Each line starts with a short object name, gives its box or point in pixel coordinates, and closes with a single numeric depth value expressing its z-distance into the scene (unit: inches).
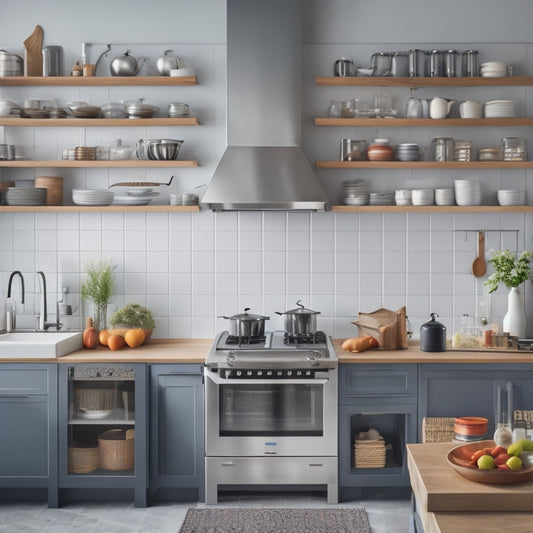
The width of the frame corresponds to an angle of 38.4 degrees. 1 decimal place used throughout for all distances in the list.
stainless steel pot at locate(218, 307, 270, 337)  187.9
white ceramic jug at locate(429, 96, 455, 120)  197.3
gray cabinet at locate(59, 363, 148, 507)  177.5
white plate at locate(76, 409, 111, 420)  178.7
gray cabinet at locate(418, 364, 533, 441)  178.7
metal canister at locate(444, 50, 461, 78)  198.7
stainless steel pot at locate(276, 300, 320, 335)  189.5
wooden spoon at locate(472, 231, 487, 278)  204.2
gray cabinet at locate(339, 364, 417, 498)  178.5
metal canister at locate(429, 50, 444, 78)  198.2
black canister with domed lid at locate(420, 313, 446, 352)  184.5
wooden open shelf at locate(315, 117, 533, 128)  196.5
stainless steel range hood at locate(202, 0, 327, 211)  191.9
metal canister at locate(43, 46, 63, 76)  201.2
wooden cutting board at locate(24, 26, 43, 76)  202.7
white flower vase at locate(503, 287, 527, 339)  197.0
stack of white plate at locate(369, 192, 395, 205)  198.8
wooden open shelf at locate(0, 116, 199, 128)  197.0
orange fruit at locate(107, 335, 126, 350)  186.2
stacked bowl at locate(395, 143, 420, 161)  198.1
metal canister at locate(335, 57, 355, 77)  199.3
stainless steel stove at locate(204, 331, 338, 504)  176.9
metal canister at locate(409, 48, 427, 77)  198.4
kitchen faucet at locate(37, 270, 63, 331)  200.2
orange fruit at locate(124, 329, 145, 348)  189.5
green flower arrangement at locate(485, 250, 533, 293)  195.5
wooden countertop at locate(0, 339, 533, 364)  177.0
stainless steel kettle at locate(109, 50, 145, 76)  199.0
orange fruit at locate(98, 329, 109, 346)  190.1
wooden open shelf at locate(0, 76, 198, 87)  198.2
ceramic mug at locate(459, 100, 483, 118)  197.8
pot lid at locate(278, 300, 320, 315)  189.3
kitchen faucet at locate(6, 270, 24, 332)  198.7
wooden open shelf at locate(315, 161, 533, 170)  196.4
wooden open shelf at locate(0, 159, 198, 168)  197.5
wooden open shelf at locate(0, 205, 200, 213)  197.3
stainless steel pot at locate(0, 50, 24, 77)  201.3
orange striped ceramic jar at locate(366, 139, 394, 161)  197.9
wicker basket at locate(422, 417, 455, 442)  139.3
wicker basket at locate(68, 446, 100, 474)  178.7
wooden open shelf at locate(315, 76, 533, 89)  197.2
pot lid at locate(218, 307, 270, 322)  188.2
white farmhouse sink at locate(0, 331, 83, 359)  175.9
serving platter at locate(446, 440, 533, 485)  96.7
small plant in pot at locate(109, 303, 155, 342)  194.5
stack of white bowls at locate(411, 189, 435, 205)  197.5
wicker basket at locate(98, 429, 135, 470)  178.9
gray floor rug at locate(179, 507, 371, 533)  162.2
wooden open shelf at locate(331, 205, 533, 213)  196.7
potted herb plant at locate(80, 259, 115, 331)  201.3
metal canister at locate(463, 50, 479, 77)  198.8
